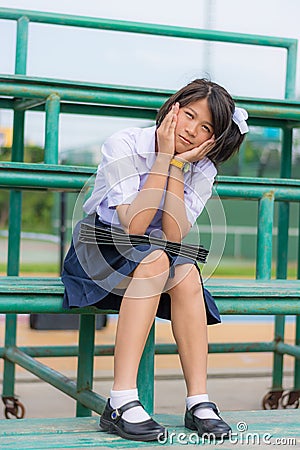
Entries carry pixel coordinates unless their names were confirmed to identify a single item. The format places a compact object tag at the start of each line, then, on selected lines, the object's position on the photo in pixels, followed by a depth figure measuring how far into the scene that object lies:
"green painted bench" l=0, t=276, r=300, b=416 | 3.85
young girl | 3.66
